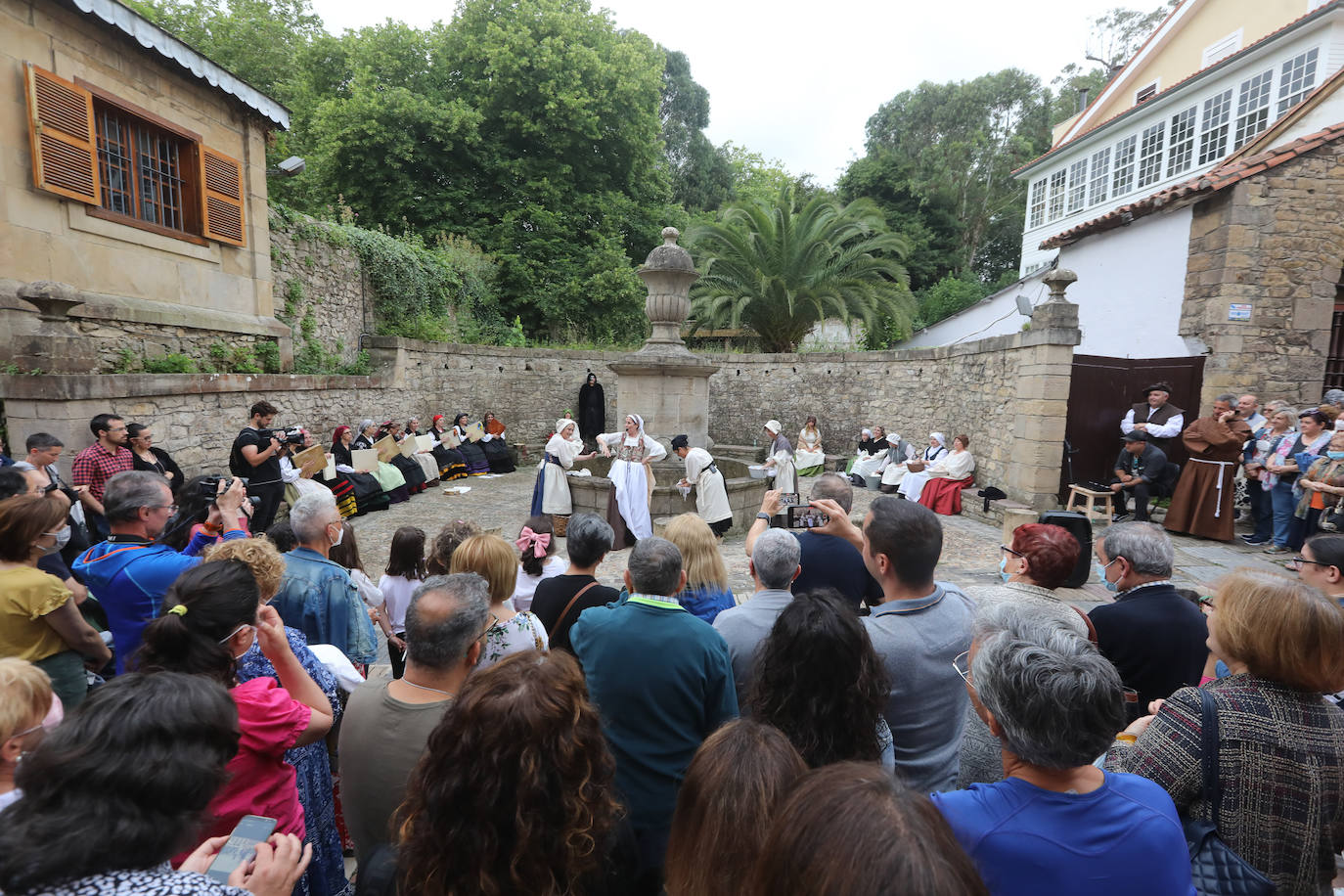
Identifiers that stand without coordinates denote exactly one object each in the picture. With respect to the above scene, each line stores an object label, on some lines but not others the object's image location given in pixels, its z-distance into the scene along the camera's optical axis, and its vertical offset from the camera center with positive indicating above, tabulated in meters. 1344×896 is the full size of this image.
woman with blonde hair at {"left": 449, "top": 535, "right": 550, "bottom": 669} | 2.54 -0.94
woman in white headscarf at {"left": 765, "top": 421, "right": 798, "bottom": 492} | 9.77 -1.22
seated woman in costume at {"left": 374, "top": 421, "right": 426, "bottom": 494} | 10.89 -1.57
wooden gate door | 8.95 -0.15
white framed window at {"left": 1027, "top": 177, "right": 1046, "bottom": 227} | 21.28 +6.23
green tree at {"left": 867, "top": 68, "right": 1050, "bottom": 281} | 26.73 +10.41
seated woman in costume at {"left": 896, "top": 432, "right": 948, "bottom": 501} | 11.04 -1.43
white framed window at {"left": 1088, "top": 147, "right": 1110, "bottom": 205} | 18.00 +6.11
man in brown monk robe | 7.46 -0.94
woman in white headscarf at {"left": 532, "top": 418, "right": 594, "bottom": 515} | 8.24 -1.26
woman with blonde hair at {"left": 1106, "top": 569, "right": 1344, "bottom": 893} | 1.63 -0.90
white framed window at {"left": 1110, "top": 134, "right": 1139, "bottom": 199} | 17.09 +6.02
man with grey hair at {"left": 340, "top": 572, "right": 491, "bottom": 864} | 1.77 -0.94
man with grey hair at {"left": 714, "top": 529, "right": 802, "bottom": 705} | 2.42 -0.87
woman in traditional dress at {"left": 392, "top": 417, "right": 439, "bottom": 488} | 11.70 -1.50
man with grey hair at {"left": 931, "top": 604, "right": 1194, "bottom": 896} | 1.29 -0.87
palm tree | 17.09 +3.27
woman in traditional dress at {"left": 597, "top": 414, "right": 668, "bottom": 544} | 7.52 -1.16
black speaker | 4.24 -0.97
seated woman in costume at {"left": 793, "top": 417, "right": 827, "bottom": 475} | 13.38 -1.44
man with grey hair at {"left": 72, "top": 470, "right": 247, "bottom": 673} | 2.68 -0.81
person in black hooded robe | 15.41 -0.66
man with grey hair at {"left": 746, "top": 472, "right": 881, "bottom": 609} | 3.20 -0.91
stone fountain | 8.56 +0.00
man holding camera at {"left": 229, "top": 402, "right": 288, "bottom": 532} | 6.64 -0.94
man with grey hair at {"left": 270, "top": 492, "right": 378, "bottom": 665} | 2.90 -1.00
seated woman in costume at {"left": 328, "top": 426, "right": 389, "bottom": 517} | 9.03 -1.63
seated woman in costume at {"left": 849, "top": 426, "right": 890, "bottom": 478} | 12.94 -1.41
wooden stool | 7.92 -1.45
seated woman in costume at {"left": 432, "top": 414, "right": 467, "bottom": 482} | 12.48 -1.52
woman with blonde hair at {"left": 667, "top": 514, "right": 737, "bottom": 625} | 3.10 -0.91
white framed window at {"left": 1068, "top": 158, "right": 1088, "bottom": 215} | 18.95 +6.18
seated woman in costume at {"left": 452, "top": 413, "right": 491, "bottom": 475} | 13.02 -1.57
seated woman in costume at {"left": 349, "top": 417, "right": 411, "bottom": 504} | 10.08 -1.57
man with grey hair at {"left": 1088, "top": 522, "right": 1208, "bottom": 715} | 2.47 -0.92
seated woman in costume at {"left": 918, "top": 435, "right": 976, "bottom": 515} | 10.30 -1.50
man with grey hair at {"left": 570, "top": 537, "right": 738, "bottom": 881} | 2.05 -1.04
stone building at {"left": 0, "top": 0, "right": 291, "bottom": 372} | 6.57 +2.20
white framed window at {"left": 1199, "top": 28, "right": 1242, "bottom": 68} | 15.58 +8.65
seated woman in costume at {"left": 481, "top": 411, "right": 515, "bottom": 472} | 13.80 -1.46
